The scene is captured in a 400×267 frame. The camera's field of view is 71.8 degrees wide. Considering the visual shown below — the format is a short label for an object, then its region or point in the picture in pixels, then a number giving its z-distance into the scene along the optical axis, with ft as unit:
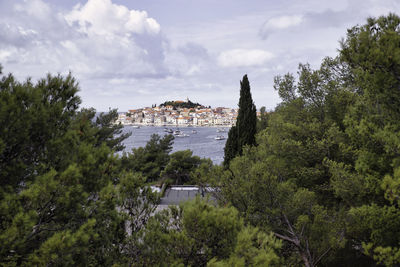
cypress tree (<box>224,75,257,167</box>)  68.08
